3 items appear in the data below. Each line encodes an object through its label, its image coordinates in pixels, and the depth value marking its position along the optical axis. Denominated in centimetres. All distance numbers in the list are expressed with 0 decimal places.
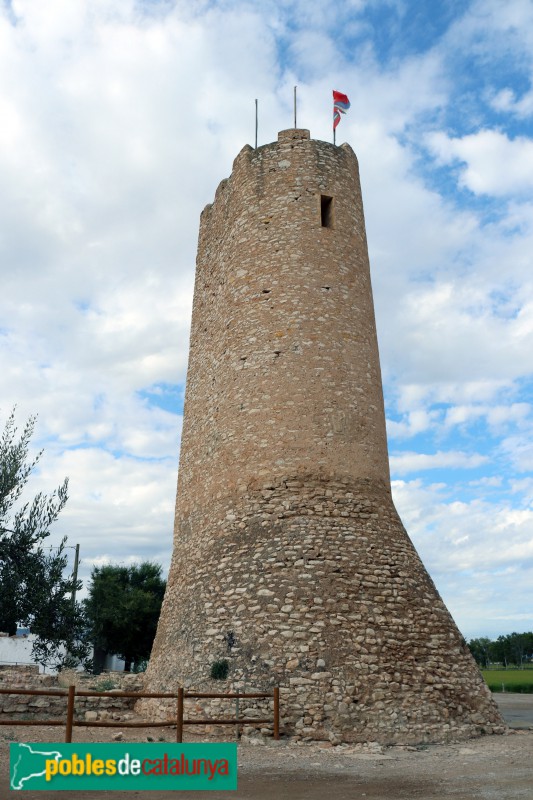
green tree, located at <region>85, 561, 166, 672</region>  2538
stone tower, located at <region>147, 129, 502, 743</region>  1042
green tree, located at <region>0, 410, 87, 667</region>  1588
